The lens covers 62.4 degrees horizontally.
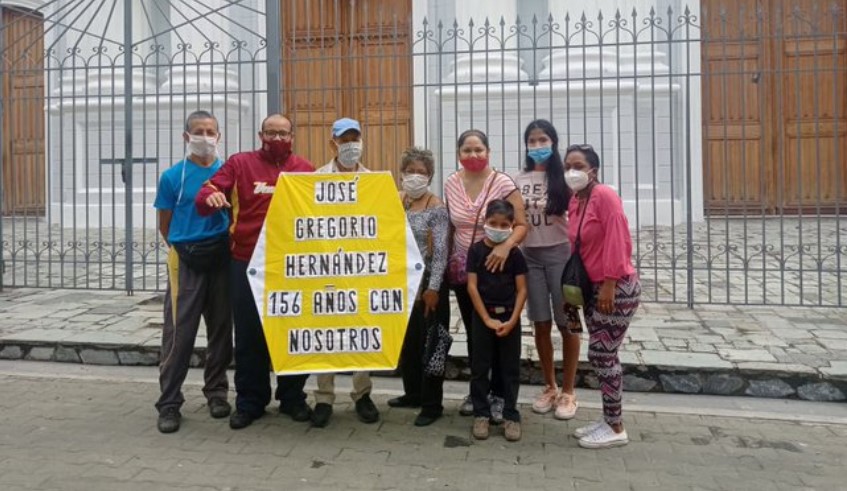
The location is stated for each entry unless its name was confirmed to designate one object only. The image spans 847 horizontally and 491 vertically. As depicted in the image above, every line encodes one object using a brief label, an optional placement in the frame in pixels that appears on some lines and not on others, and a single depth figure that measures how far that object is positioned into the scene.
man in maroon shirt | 4.30
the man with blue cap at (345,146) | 4.39
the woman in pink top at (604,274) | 3.84
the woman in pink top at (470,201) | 4.23
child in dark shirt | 4.05
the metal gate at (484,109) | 11.12
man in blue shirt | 4.37
